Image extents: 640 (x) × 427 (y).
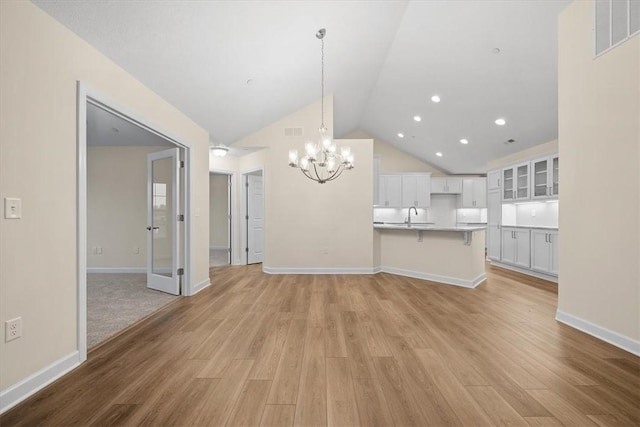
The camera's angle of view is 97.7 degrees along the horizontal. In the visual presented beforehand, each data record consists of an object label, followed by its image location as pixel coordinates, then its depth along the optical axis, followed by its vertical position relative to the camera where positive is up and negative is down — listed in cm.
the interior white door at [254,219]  653 -16
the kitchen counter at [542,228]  478 -27
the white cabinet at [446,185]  880 +86
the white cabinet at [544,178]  499 +65
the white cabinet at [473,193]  874 +60
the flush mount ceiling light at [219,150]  542 +125
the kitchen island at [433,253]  446 -72
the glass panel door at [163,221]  403 -13
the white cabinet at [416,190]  862 +69
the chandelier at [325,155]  364 +81
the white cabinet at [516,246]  538 -69
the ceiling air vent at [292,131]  552 +160
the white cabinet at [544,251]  475 -69
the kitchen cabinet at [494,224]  631 -27
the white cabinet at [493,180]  652 +78
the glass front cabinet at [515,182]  568 +64
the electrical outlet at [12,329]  163 -69
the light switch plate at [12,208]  164 +3
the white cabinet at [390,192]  867 +63
